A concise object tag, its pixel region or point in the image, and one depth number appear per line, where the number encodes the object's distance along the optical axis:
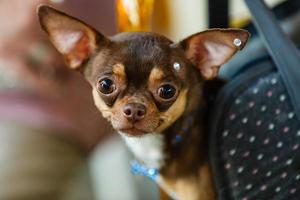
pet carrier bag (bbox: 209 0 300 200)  0.84
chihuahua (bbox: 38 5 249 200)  0.79
